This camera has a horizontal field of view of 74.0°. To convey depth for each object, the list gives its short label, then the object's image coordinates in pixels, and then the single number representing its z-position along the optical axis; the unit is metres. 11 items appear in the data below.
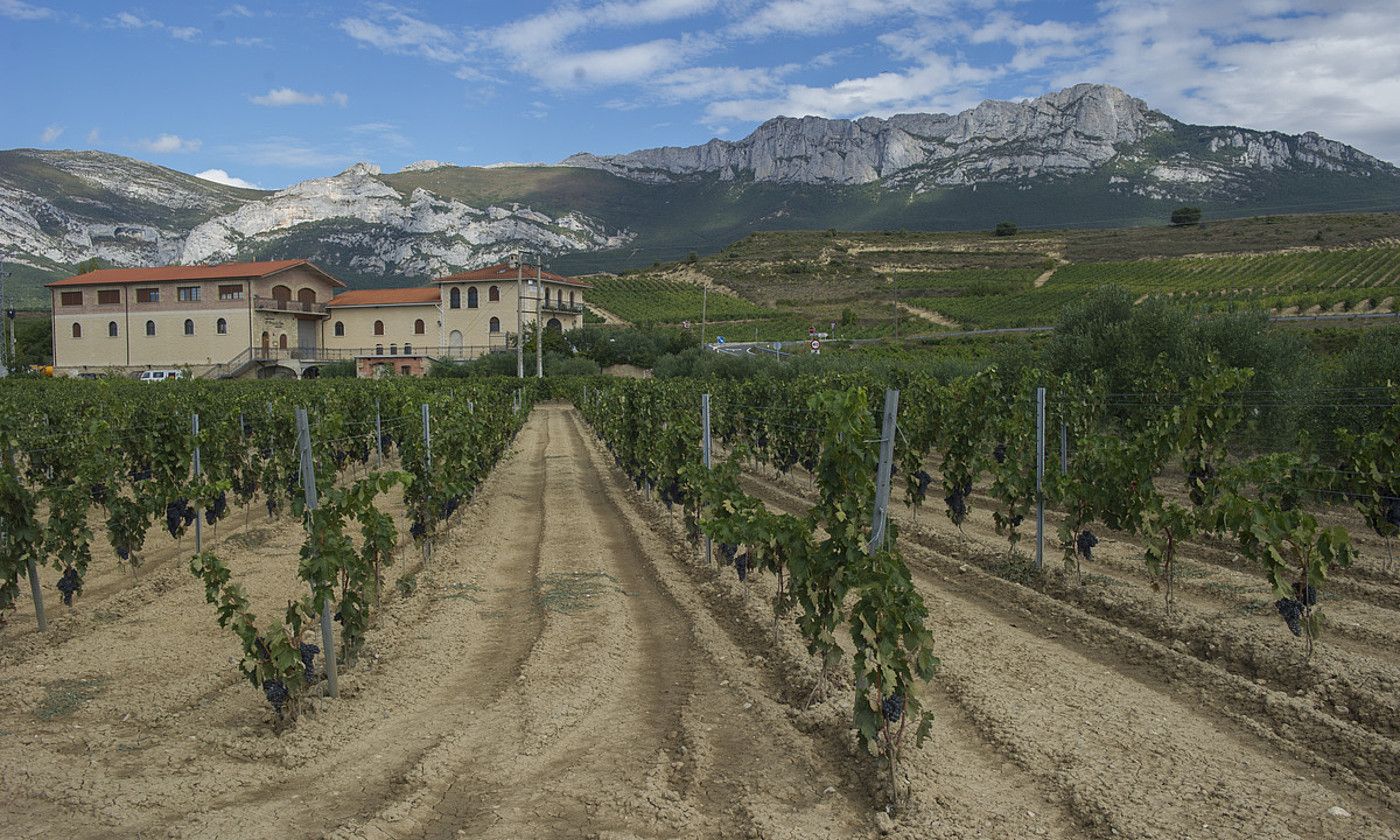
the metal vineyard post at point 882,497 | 5.36
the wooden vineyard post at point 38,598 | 7.30
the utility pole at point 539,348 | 45.56
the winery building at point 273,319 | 58.28
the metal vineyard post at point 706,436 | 11.44
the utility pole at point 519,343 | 44.26
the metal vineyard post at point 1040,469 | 9.39
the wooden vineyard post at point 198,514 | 10.41
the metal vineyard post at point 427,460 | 10.76
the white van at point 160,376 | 51.22
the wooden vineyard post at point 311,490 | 5.96
